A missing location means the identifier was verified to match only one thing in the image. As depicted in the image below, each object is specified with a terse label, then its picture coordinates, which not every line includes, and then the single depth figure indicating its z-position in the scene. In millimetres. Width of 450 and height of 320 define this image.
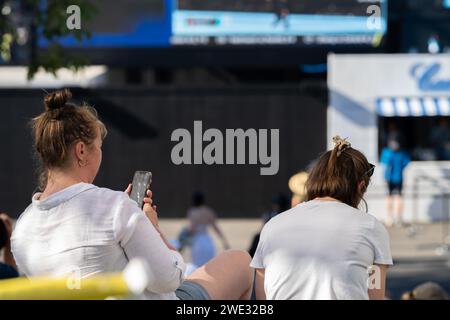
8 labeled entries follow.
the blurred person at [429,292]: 9906
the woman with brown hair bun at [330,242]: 6184
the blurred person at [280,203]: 14695
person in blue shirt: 33125
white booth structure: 35469
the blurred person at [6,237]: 9031
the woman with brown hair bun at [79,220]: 5836
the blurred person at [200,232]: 19078
